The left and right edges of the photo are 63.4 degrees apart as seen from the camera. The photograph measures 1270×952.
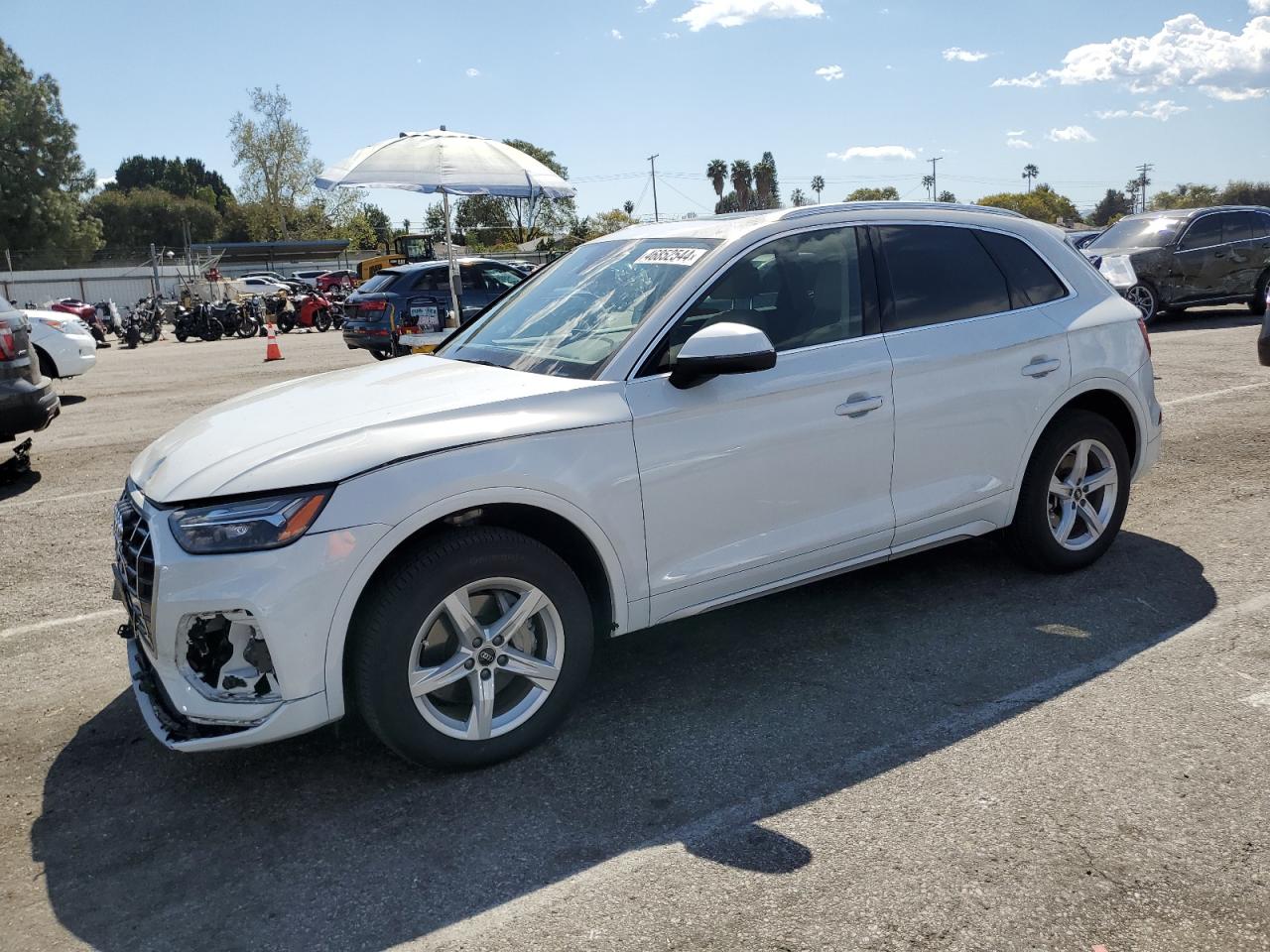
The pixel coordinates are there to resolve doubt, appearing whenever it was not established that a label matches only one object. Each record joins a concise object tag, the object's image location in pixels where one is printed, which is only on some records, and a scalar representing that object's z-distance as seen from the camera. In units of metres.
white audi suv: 3.04
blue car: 16.64
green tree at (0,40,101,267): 63.03
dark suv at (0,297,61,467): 7.79
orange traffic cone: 19.02
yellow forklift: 46.56
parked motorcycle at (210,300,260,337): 27.73
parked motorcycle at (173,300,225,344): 27.25
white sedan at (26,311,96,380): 12.80
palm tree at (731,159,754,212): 116.81
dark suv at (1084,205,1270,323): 15.21
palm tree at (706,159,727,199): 122.69
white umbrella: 11.01
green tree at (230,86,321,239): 84.88
